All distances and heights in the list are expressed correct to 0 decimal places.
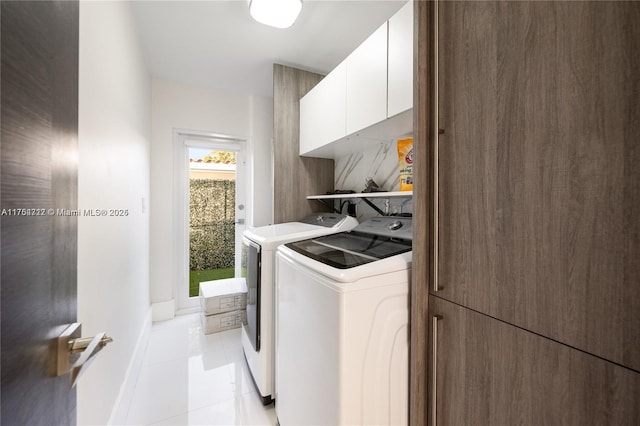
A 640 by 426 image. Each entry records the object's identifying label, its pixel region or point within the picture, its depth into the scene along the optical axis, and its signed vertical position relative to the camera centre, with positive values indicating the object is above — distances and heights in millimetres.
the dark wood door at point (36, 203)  327 +17
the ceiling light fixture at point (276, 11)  1626 +1326
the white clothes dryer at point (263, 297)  1581 -536
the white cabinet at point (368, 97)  1291 +738
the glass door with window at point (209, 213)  3053 +13
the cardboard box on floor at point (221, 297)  2471 -813
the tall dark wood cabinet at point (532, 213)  507 +2
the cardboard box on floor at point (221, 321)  2504 -1072
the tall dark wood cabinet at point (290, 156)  2418 +554
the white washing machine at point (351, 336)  934 -479
